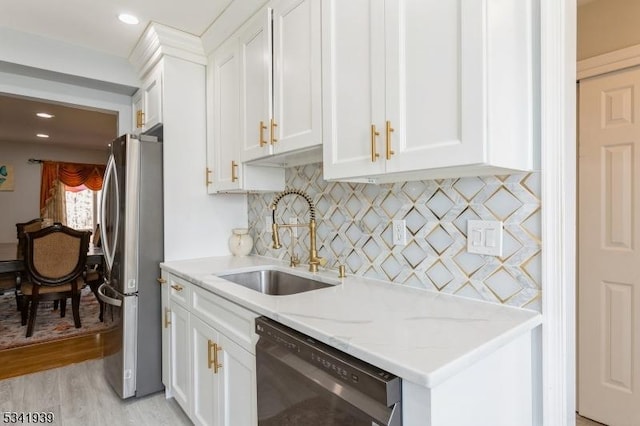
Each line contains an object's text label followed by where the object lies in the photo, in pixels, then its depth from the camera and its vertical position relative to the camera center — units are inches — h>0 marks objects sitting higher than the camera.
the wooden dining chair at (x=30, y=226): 189.9 -7.2
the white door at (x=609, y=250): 74.6 -8.8
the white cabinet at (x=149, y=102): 96.2 +32.4
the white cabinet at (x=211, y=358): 55.3 -26.9
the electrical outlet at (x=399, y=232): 60.6 -3.7
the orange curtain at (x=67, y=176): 258.1 +27.9
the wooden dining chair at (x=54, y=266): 134.0 -20.7
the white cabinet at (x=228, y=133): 84.0 +20.0
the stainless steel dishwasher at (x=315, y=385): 32.3 -18.4
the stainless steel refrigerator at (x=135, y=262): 86.3 -12.4
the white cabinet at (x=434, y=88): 38.4 +15.0
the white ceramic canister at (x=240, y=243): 100.3 -8.8
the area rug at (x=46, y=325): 131.1 -46.6
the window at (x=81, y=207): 273.4 +4.5
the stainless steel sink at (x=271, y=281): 77.7 -16.0
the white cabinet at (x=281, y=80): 61.0 +25.4
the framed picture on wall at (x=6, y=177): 241.8 +24.8
